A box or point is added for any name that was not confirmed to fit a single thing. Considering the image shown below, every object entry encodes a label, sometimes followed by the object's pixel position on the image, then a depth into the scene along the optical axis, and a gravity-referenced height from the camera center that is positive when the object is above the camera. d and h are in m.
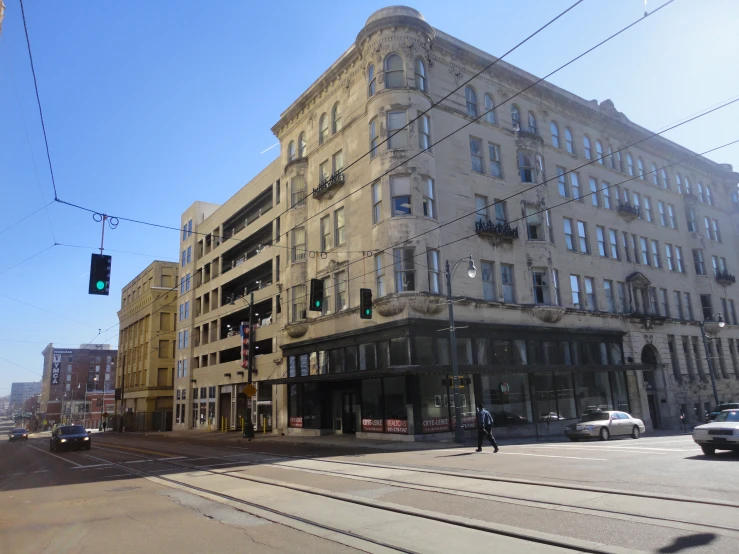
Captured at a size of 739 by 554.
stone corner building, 27.66 +8.11
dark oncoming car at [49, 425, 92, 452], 28.95 -2.12
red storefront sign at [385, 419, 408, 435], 25.42 -1.87
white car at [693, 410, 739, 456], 14.17 -1.60
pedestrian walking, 18.48 -1.49
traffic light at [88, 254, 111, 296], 15.34 +3.61
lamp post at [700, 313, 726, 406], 40.51 +3.83
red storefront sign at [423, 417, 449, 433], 25.25 -1.86
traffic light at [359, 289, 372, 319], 24.44 +3.88
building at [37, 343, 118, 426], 123.69 +5.70
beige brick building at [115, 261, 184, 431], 64.94 +5.61
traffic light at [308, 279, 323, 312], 22.70 +3.99
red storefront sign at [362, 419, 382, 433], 27.23 -1.91
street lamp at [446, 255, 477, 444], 22.53 +0.45
